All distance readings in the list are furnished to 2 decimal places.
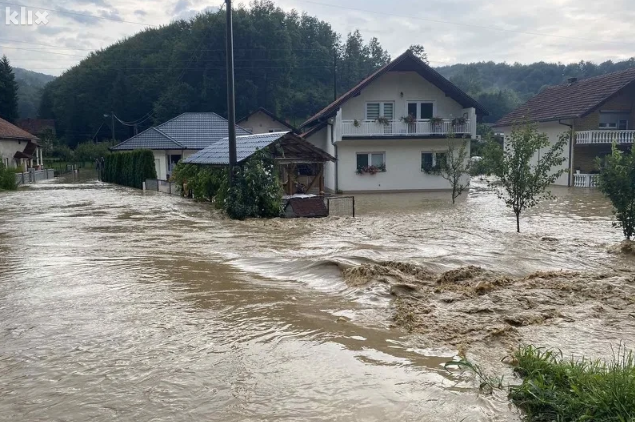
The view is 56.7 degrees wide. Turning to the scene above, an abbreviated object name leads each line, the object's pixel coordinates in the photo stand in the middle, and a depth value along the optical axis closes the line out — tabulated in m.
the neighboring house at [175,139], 40.34
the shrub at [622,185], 13.09
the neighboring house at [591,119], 32.78
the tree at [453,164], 24.70
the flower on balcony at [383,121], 31.86
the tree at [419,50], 72.50
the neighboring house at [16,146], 46.26
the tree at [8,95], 75.81
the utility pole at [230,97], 18.53
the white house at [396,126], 31.80
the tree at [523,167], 15.22
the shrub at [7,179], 33.46
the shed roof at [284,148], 19.97
